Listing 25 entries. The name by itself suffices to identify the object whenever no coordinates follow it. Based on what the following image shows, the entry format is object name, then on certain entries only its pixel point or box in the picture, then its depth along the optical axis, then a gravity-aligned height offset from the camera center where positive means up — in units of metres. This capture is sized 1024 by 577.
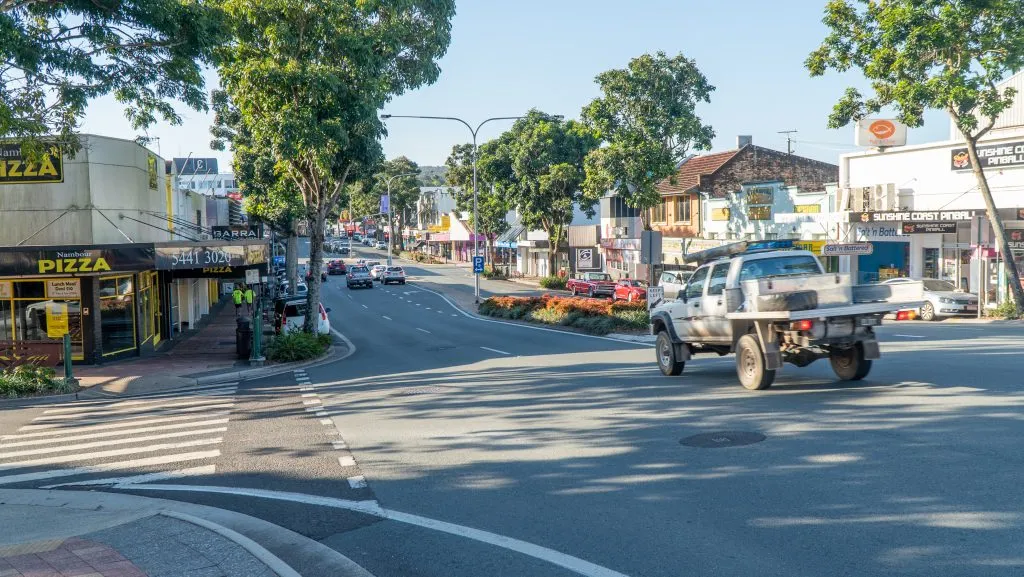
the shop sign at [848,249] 35.03 +0.02
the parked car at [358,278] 66.69 -1.52
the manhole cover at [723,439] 10.57 -2.28
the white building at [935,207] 33.28 +1.71
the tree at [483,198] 65.38 +4.55
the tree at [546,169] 59.91 +5.79
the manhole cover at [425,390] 17.39 -2.65
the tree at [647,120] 44.16 +6.79
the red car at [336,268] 86.89 -0.94
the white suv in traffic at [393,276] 71.31 -1.51
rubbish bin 25.28 -2.27
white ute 13.01 -0.95
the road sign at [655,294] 25.62 -1.20
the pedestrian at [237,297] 40.88 -1.71
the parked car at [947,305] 32.31 -2.09
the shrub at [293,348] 25.17 -2.56
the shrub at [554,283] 62.22 -2.02
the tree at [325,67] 23.56 +5.28
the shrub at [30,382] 18.84 -2.57
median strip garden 29.45 -2.17
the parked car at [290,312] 33.59 -2.08
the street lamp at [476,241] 46.94 +0.77
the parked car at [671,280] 37.62 -1.24
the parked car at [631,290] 44.53 -1.91
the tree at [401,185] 110.88 +9.20
